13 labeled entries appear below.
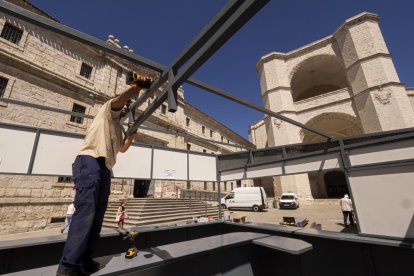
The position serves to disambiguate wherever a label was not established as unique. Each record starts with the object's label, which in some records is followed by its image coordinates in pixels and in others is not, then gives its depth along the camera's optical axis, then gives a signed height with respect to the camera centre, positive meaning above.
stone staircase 12.67 -0.87
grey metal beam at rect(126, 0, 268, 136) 1.43 +1.27
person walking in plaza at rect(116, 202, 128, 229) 10.73 -0.81
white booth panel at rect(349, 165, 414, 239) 4.34 -0.17
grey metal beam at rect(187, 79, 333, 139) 2.56 +1.41
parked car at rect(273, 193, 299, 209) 20.36 -0.61
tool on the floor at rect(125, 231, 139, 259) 1.67 -0.44
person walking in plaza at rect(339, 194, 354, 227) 10.82 -0.81
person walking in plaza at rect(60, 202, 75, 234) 10.31 -0.50
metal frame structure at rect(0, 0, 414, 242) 1.50 +1.33
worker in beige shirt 1.44 +0.20
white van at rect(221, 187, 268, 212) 21.05 -0.29
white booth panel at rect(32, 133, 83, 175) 5.41 +1.32
